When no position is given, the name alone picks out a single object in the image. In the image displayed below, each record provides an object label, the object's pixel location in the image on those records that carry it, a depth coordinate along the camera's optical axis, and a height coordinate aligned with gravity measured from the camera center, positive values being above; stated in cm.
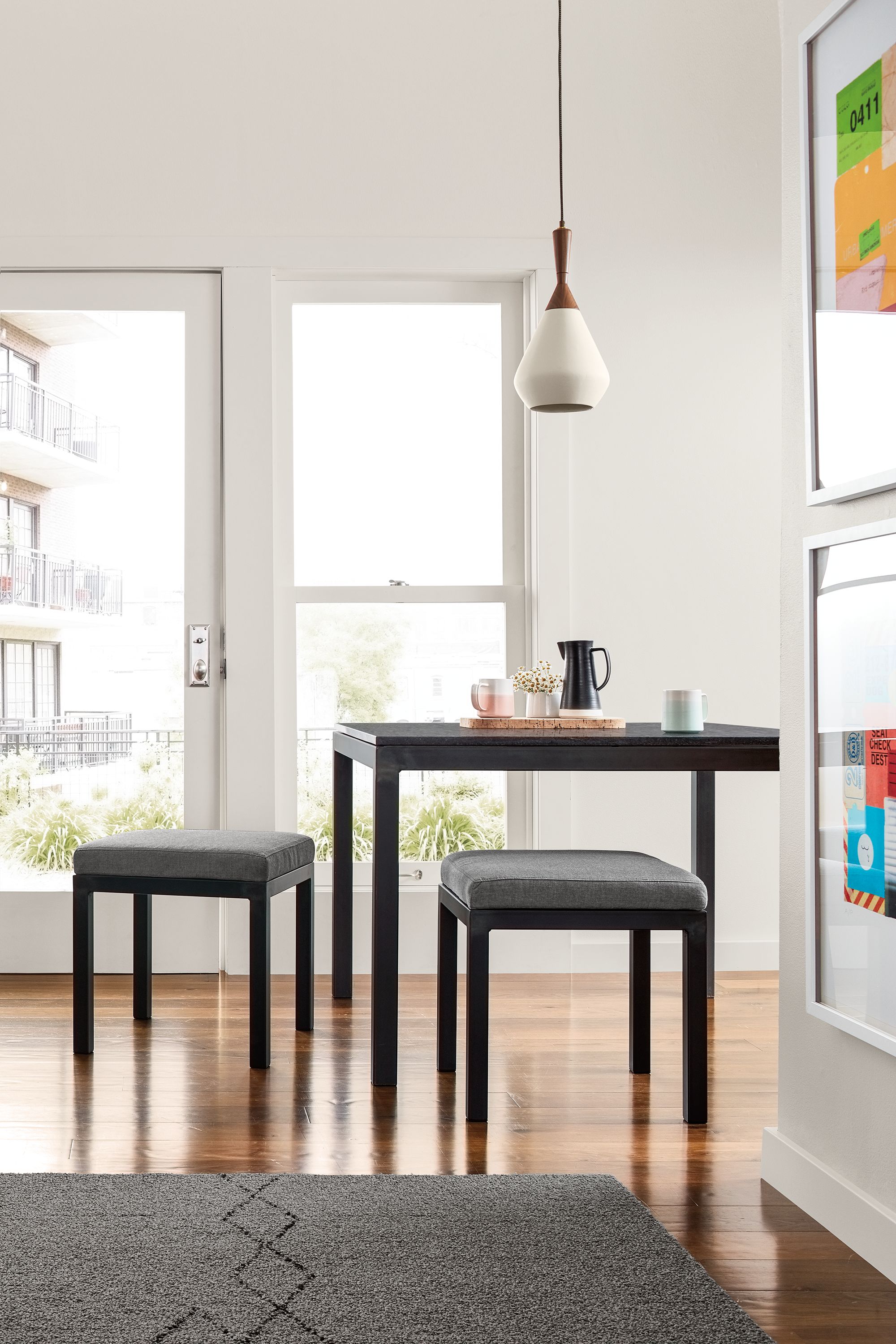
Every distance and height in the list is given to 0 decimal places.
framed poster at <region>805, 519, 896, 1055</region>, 172 -16
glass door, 373 +36
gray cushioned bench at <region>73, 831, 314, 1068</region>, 270 -47
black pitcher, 293 -1
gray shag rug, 151 -84
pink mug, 291 -5
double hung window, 379 +51
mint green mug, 264 -8
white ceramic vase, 296 -7
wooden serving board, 280 -11
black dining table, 246 -17
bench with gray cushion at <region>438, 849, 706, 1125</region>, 230 -46
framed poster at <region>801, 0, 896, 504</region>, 172 +67
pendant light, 274 +74
